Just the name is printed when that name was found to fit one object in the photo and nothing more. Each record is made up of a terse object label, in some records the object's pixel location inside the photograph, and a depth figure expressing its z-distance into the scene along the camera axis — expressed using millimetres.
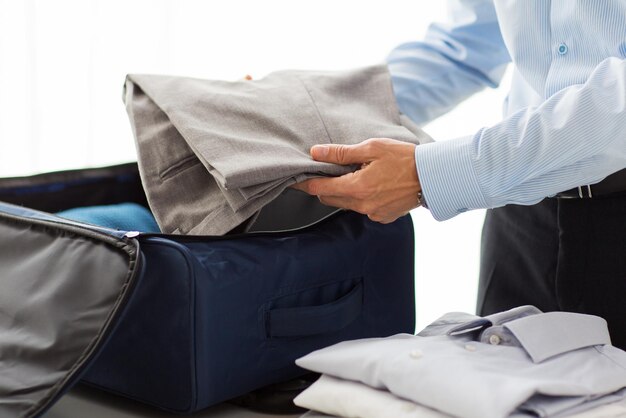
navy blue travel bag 1473
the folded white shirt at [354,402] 1366
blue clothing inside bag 1732
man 1557
